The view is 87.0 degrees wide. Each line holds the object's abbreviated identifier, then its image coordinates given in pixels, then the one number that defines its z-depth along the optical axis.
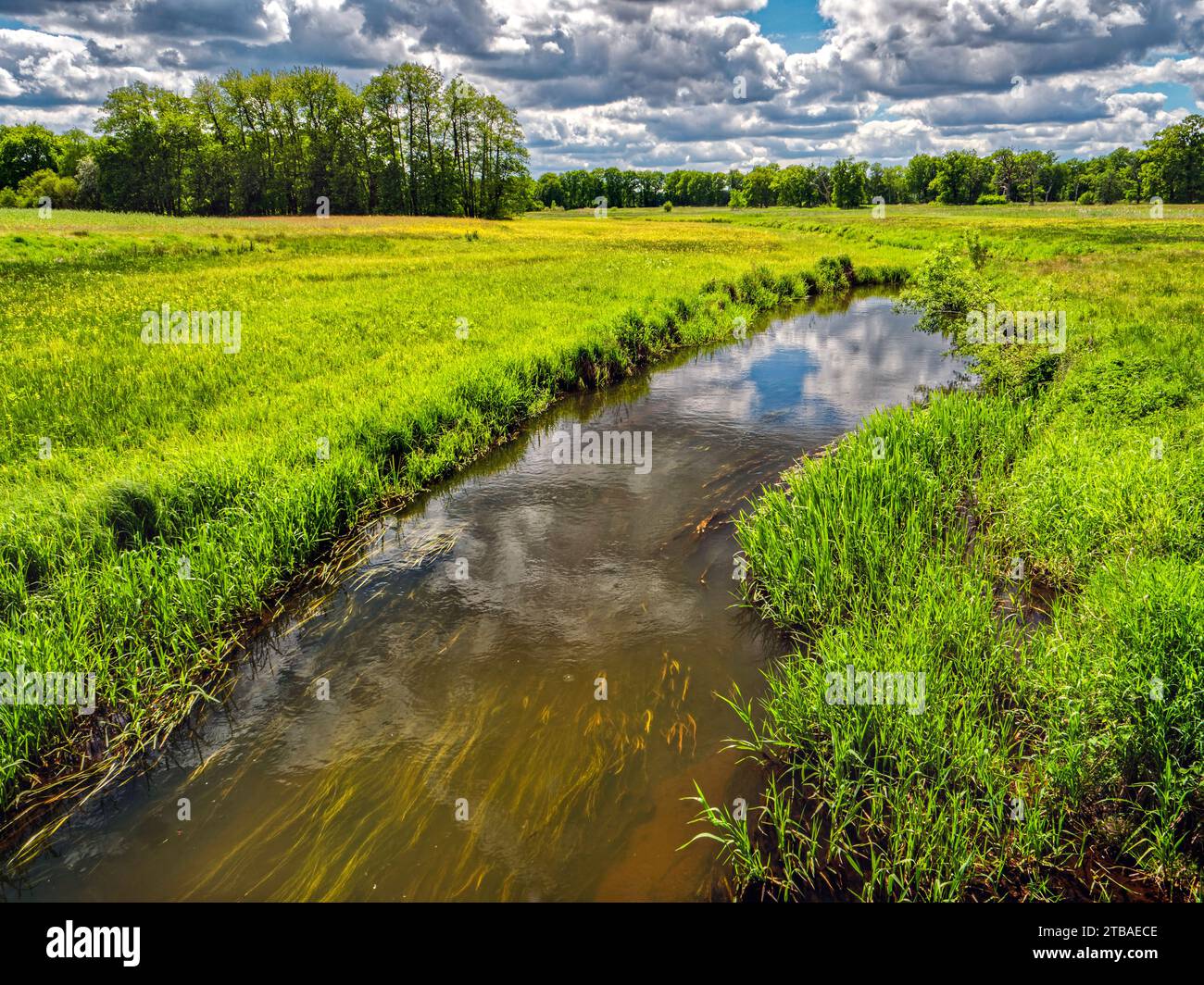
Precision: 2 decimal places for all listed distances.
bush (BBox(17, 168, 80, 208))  87.69
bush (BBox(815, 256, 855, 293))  37.12
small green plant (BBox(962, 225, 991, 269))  32.28
